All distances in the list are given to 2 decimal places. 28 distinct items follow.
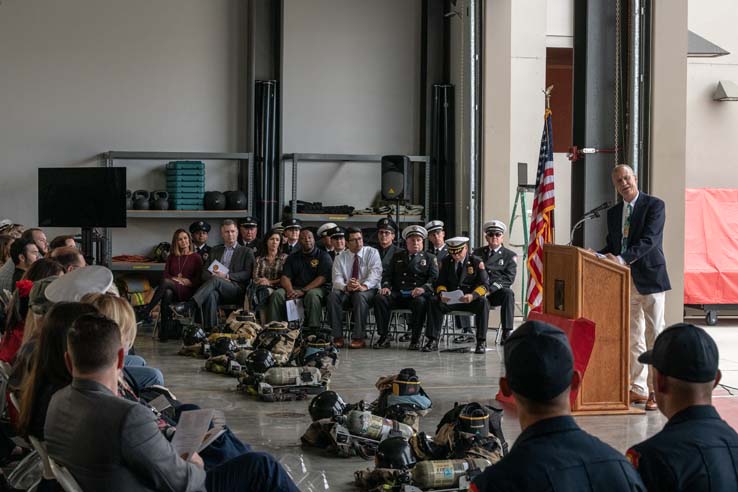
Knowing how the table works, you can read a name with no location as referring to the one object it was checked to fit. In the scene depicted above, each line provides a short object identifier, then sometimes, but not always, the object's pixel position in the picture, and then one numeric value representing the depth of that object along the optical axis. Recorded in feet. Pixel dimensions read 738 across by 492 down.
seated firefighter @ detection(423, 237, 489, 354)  35.70
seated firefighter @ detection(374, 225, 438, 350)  37.01
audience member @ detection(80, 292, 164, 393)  13.08
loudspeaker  45.55
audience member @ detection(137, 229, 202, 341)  39.45
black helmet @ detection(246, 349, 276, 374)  26.78
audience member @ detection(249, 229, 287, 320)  39.40
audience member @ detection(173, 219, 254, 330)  39.60
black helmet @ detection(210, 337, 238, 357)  31.01
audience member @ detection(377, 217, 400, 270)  39.79
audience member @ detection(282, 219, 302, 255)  41.52
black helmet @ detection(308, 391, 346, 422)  20.47
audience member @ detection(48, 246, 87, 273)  20.40
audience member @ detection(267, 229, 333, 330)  38.73
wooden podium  22.80
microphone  22.24
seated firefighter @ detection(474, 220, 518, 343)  36.42
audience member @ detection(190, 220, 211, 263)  43.32
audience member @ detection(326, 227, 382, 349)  37.58
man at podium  23.66
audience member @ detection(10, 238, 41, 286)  24.64
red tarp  47.42
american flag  29.84
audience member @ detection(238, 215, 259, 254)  43.34
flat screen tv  42.52
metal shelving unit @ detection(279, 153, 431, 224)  46.71
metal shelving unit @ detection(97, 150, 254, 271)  45.16
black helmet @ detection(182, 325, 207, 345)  34.28
